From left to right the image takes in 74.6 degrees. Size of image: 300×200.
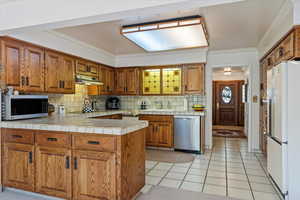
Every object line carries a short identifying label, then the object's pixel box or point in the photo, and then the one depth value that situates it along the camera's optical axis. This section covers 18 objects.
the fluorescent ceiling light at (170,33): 2.73
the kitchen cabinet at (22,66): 2.74
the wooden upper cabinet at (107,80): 4.92
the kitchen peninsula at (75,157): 2.05
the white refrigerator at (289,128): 2.21
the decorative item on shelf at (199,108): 4.71
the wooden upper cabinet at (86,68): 4.08
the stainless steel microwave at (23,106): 2.65
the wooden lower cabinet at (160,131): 4.64
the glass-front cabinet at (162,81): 5.08
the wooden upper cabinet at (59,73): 3.41
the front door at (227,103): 8.79
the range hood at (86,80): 4.00
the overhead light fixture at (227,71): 7.61
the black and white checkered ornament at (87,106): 4.42
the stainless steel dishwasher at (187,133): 4.41
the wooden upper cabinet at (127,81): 5.30
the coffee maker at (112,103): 5.53
